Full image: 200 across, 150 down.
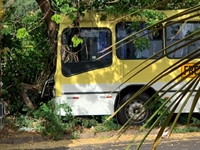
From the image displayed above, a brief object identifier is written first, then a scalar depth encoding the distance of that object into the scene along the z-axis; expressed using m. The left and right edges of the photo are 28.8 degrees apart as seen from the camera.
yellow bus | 9.20
